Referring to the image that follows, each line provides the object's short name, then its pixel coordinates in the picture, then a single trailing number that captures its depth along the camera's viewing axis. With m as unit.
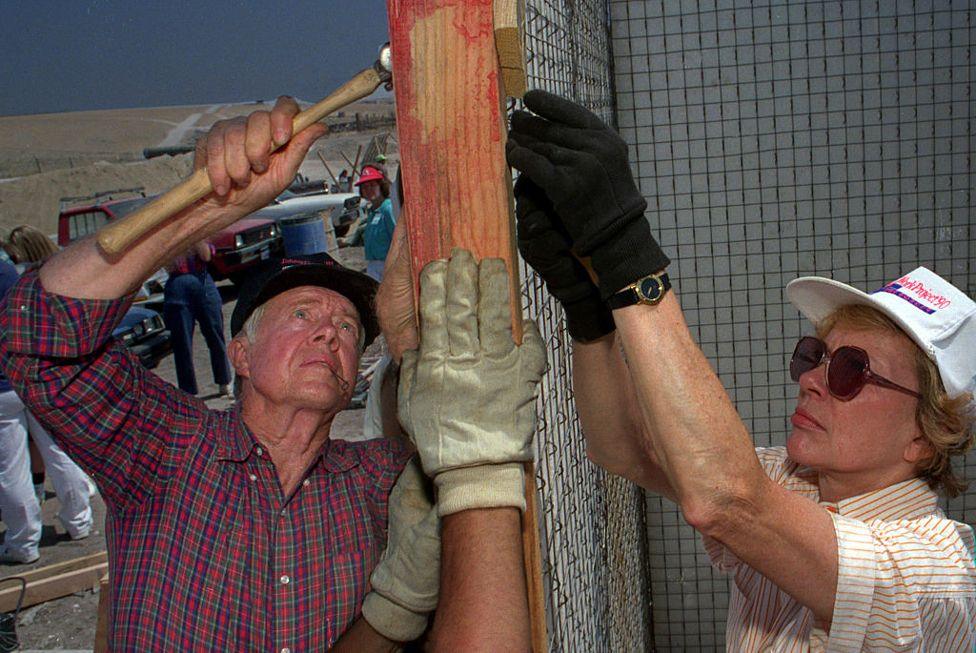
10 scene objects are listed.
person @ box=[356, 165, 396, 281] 6.72
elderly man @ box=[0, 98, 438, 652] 1.51
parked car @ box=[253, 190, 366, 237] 16.41
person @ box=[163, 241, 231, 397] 7.98
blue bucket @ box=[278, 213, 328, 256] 12.00
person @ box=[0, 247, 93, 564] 5.18
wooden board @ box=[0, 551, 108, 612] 4.72
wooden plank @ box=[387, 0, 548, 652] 1.08
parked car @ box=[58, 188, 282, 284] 12.69
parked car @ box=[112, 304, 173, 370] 9.19
